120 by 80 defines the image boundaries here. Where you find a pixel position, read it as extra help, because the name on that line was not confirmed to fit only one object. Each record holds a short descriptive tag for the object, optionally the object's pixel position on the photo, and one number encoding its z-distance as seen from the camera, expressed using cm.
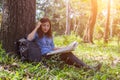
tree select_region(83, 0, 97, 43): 983
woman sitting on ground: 334
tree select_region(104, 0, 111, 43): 1040
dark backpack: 322
